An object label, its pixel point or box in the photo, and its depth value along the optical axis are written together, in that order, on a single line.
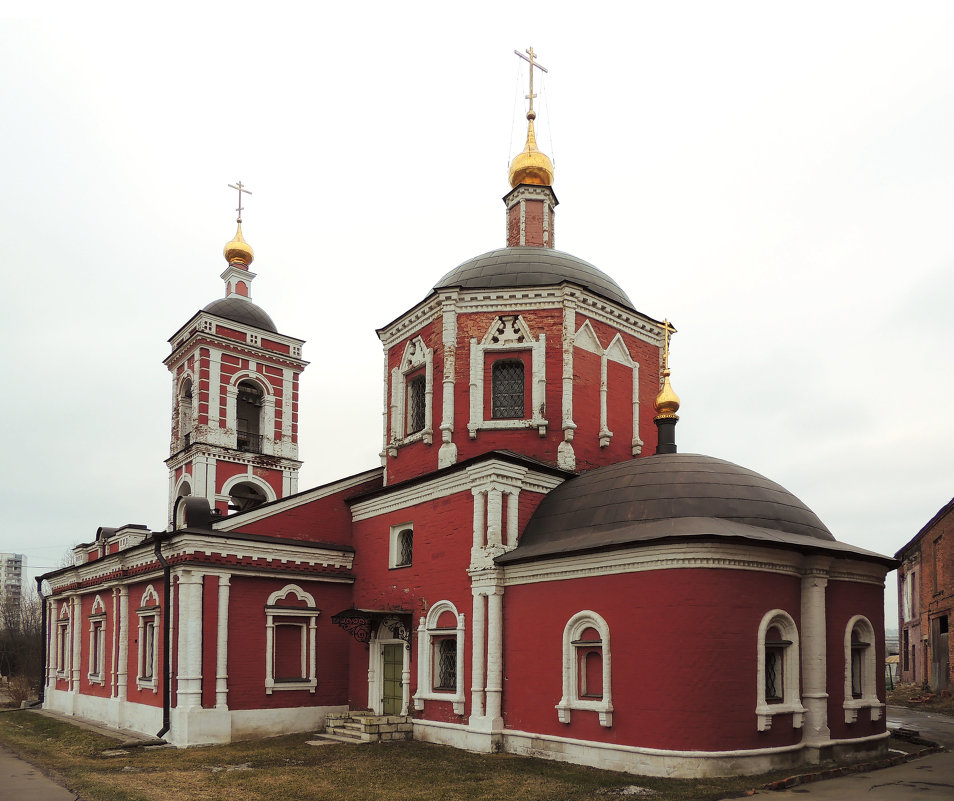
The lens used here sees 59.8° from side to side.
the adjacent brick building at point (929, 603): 29.23
